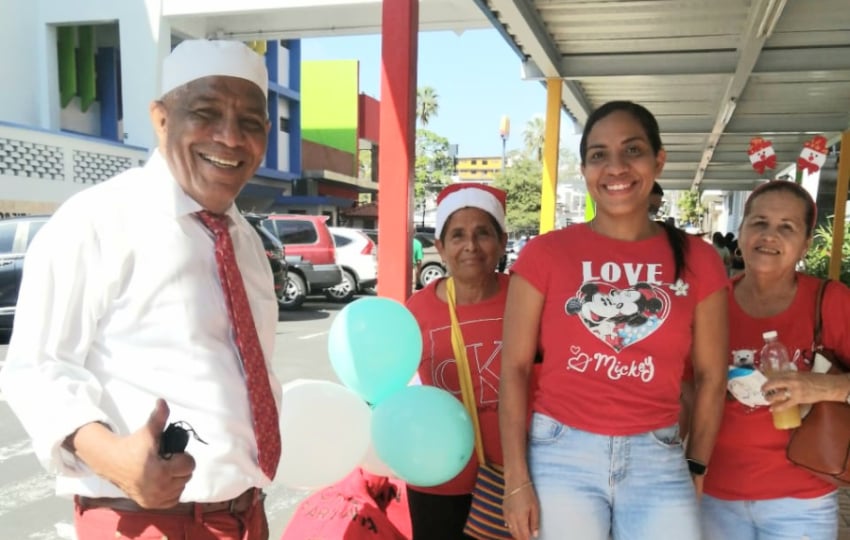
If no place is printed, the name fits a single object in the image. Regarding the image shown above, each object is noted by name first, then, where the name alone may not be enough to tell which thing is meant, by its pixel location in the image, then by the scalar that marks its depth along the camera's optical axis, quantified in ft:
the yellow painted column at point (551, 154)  27.09
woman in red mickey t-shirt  5.58
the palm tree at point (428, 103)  217.77
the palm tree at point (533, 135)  300.81
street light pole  178.09
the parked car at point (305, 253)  41.75
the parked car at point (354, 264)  45.85
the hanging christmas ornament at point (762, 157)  20.20
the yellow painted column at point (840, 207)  33.42
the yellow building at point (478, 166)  410.15
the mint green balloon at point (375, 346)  7.12
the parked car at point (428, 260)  53.88
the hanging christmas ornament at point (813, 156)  22.71
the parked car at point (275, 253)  35.35
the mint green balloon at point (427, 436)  6.63
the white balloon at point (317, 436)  6.79
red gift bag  6.82
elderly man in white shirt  3.97
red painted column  10.73
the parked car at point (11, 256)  27.20
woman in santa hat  7.11
